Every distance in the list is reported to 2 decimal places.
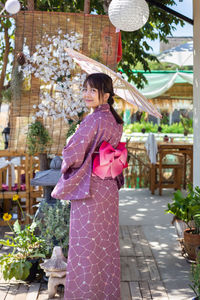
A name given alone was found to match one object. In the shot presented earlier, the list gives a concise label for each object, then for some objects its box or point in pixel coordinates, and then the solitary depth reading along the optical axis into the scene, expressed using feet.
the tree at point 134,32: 20.61
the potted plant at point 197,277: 8.86
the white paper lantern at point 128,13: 11.82
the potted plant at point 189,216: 13.10
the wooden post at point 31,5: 14.74
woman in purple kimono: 9.40
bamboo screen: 14.57
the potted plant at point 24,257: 11.38
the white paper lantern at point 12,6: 10.09
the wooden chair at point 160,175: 24.32
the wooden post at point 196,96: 15.03
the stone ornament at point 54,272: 10.69
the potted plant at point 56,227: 11.94
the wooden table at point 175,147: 24.32
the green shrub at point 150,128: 38.39
